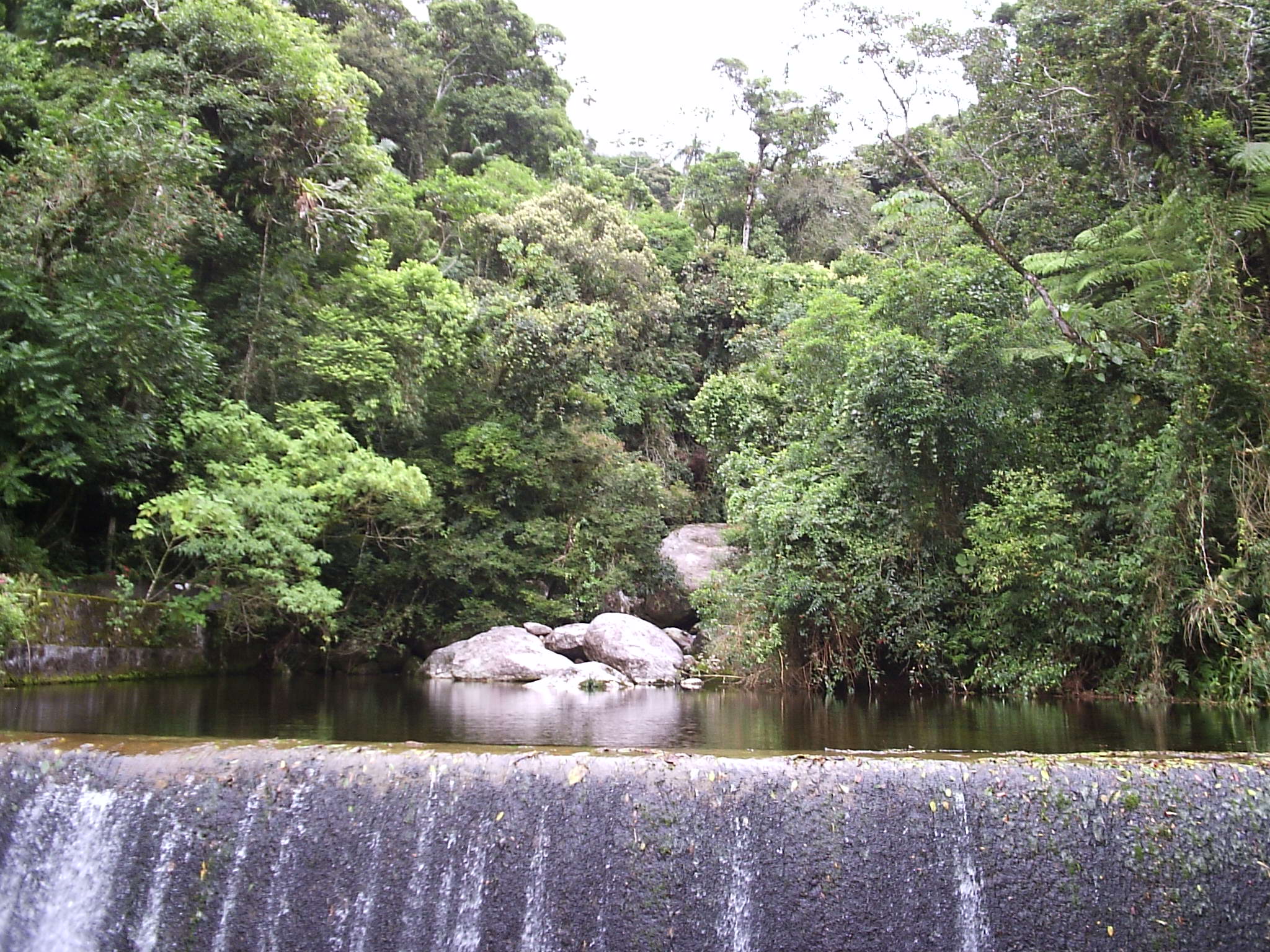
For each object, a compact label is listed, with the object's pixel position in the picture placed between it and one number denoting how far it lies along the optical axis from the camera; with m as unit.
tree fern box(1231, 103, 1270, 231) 9.29
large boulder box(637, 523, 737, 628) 18.69
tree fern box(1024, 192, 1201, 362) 10.09
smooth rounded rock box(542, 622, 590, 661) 15.85
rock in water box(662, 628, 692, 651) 16.80
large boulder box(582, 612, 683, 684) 14.62
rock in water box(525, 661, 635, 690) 13.71
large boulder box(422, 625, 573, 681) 14.69
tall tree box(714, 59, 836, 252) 27.25
